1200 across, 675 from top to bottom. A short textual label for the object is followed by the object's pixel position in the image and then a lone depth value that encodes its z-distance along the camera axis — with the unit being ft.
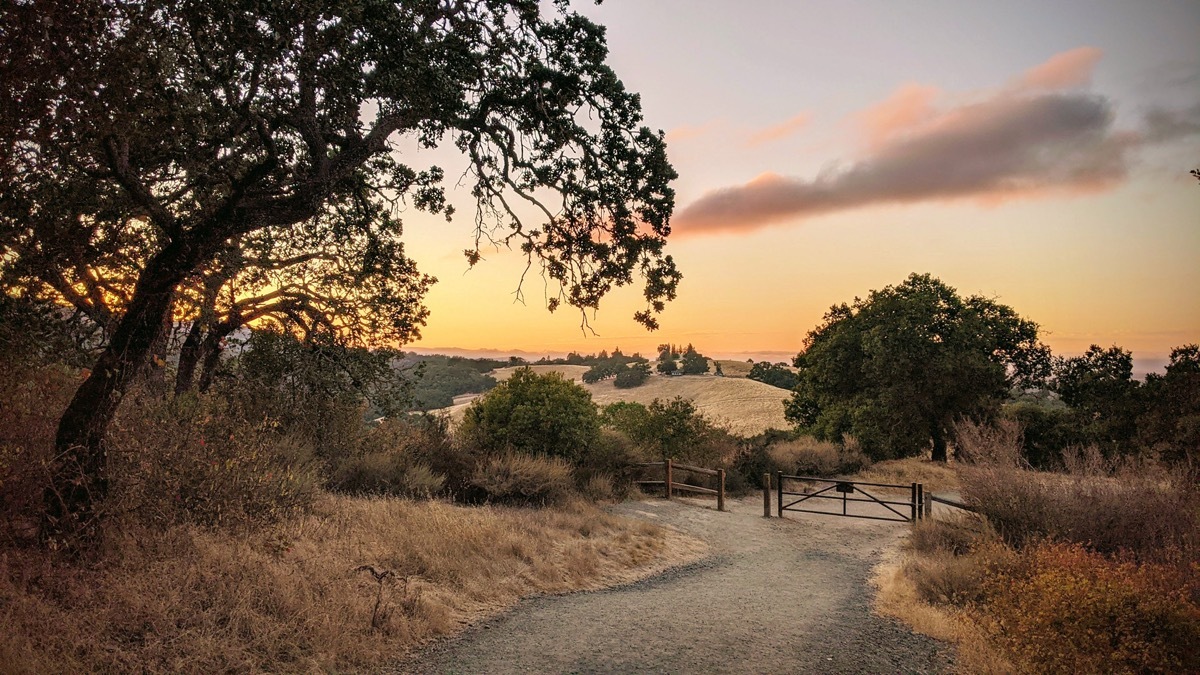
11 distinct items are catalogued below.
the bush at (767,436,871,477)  87.45
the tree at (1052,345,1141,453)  91.15
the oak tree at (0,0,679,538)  20.93
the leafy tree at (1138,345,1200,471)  70.18
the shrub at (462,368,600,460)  63.05
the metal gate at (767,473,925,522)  55.06
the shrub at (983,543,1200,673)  18.15
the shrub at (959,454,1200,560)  32.07
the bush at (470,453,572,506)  53.01
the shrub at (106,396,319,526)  26.50
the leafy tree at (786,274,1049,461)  100.42
